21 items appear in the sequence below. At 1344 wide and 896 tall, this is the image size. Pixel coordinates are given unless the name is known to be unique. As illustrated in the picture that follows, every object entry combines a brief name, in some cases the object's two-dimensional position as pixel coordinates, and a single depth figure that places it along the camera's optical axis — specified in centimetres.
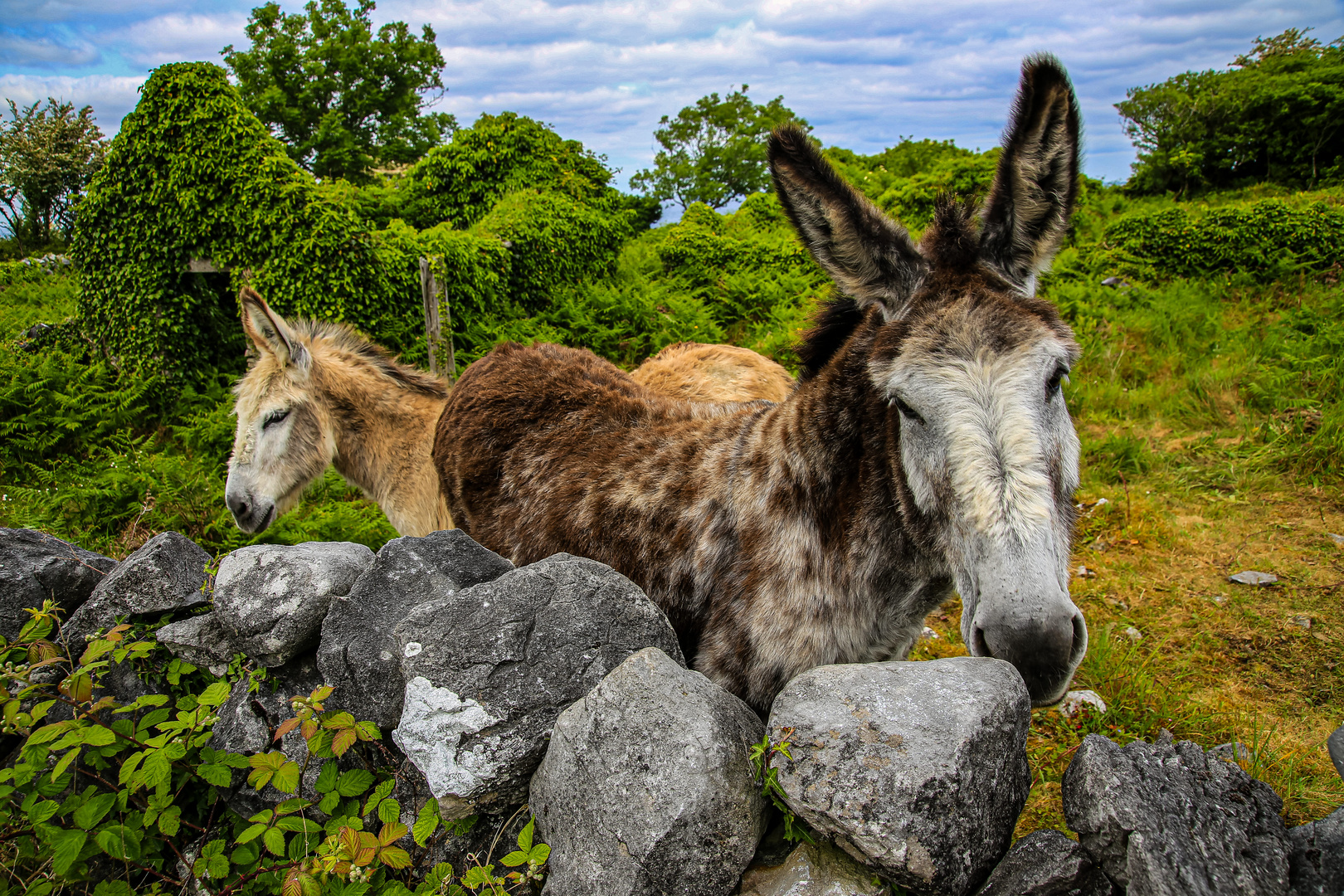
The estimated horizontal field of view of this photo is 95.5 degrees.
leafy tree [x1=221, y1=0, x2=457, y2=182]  2673
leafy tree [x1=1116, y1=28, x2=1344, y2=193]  1734
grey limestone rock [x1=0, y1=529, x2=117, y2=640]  249
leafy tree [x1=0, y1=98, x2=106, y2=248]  2091
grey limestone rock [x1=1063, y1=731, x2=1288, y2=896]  130
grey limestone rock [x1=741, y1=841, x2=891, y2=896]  154
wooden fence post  834
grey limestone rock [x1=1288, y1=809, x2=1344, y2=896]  134
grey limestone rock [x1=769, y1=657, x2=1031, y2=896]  142
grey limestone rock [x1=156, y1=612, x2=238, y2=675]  235
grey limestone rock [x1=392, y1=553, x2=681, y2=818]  179
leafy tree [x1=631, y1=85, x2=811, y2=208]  3158
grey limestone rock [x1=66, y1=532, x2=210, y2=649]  243
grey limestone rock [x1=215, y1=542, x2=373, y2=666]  224
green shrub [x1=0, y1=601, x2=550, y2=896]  174
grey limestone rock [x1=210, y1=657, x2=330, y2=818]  214
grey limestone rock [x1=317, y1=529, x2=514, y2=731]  209
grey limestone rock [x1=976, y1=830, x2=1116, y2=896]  140
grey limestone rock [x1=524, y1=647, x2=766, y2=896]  156
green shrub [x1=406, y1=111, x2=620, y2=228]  1342
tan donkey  421
